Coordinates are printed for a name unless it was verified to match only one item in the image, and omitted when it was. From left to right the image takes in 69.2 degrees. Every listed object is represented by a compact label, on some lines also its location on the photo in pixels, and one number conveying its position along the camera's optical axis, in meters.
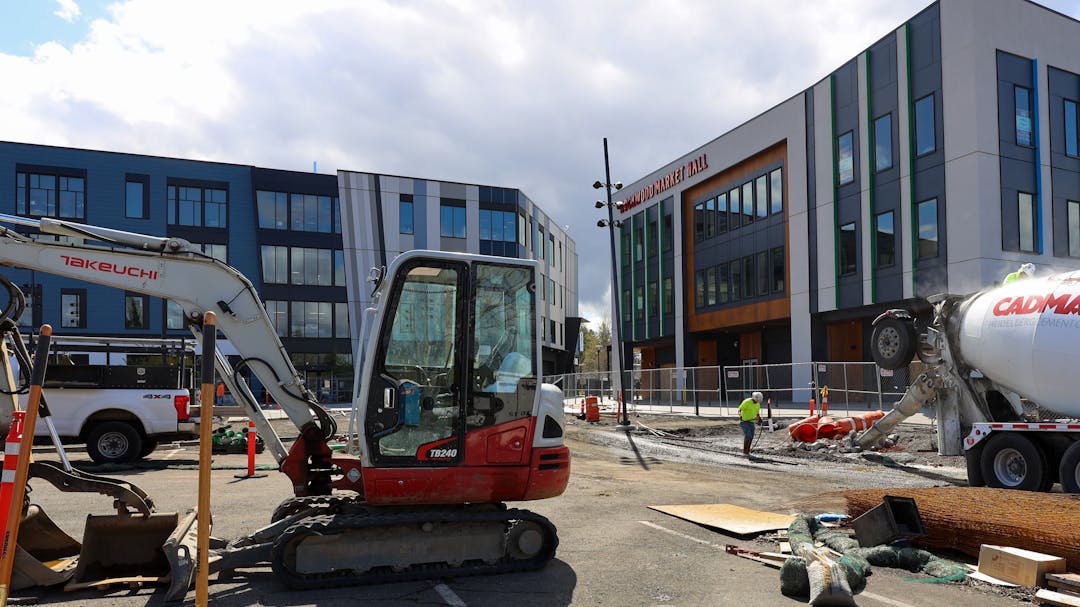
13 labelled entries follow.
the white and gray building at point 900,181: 26.48
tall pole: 26.39
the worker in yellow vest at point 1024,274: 13.43
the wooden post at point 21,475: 5.16
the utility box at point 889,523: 7.88
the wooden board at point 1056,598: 6.10
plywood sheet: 9.02
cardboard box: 6.64
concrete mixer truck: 11.55
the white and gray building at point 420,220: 55.53
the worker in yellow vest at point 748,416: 19.08
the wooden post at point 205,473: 4.91
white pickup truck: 15.28
